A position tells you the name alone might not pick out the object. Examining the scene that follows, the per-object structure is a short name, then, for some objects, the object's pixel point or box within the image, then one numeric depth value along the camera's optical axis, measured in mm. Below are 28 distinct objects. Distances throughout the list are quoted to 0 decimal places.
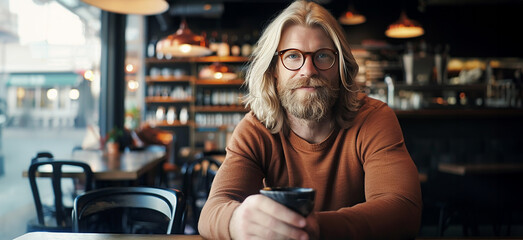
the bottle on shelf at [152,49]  8328
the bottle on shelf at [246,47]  8273
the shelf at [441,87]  5273
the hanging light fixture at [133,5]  2916
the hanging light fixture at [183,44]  4375
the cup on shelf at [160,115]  8492
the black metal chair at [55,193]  2535
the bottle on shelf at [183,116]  8485
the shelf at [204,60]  8227
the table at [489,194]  4531
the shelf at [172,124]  8406
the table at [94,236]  1131
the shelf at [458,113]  4715
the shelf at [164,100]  8375
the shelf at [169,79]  8312
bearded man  1209
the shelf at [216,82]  8281
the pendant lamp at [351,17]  6953
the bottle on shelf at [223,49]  8164
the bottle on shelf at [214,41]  8234
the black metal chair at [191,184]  3029
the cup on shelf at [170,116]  8477
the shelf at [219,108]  8281
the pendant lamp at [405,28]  6474
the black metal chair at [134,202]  1448
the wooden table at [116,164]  2865
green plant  4295
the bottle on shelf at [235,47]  8297
